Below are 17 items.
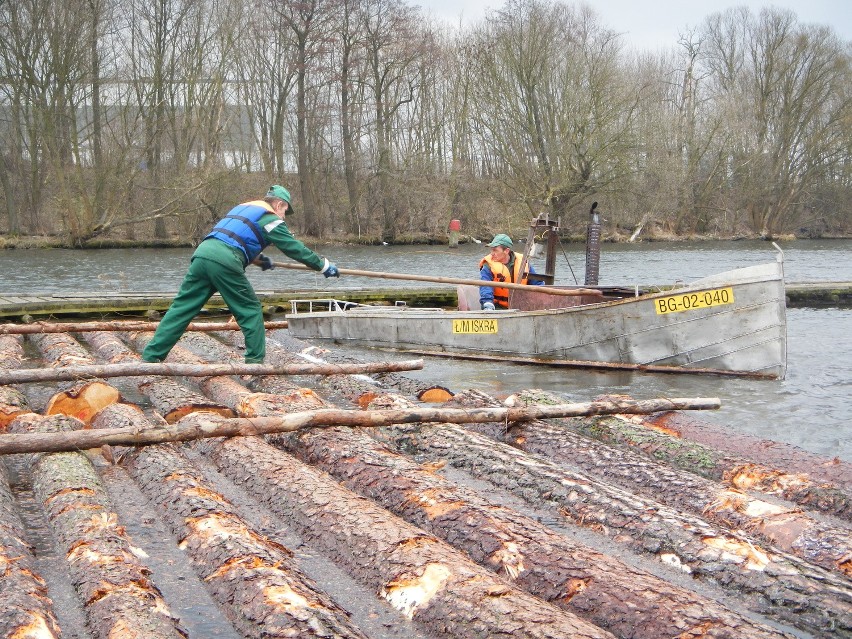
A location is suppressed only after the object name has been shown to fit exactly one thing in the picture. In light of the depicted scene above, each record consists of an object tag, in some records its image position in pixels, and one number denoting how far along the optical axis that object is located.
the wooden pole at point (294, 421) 5.39
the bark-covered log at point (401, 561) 3.55
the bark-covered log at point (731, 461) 5.30
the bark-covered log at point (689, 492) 4.48
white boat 10.46
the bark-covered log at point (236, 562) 3.58
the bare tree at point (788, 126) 44.19
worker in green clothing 8.09
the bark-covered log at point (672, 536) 3.92
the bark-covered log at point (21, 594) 3.37
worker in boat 11.90
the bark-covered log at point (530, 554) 3.59
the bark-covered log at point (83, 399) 7.02
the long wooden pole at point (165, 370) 7.18
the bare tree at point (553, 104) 36.22
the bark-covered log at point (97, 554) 3.54
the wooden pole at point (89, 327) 10.46
